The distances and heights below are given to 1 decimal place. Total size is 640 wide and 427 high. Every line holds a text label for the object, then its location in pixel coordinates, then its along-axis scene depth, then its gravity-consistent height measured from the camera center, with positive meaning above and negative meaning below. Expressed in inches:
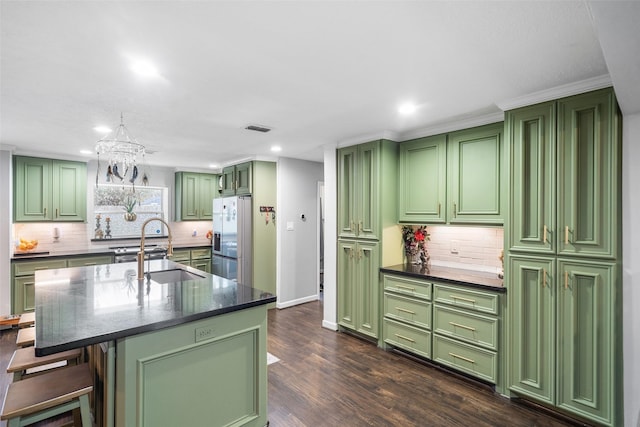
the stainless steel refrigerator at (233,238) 195.5 -15.0
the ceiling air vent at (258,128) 133.6 +35.0
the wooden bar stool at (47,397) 58.2 -33.6
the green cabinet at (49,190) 181.0 +13.4
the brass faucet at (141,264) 105.4 -16.2
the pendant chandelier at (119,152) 103.3 +19.8
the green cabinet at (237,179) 201.5 +21.7
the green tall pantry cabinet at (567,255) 85.0 -11.5
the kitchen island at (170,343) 64.4 -27.7
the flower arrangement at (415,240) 149.6 -12.1
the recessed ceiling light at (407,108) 107.0 +34.9
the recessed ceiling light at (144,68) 76.1 +34.6
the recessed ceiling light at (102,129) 132.3 +34.3
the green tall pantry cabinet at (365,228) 144.3 -6.4
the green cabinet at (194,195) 243.9 +13.9
